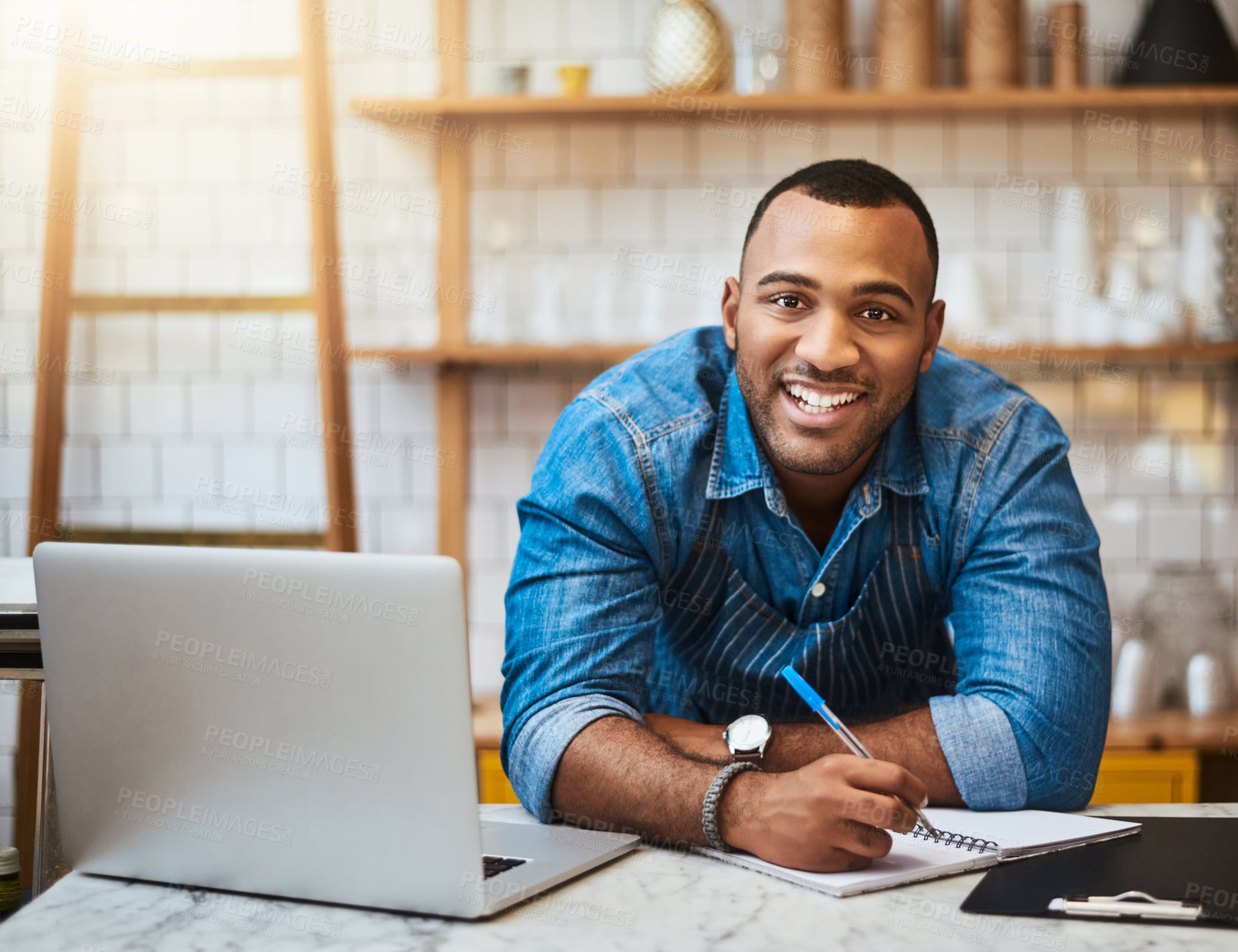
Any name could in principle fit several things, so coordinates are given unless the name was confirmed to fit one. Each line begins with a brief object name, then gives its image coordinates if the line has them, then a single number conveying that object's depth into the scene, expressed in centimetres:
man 130
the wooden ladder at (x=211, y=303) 272
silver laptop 84
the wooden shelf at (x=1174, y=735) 255
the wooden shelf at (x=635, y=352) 275
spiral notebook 97
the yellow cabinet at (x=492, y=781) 261
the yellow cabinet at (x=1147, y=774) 255
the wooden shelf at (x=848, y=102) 273
